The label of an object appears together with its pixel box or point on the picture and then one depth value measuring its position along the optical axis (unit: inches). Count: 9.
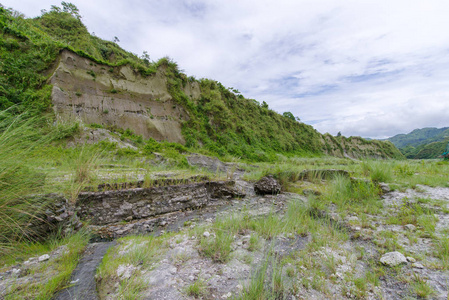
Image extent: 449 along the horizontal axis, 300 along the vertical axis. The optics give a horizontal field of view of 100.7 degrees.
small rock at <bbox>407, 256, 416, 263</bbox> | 95.9
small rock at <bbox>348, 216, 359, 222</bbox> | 158.2
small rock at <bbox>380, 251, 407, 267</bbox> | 95.8
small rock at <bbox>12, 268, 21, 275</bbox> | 90.6
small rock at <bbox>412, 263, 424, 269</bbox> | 91.4
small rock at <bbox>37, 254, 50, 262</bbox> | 106.0
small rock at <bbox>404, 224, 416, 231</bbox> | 127.4
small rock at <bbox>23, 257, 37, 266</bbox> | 101.7
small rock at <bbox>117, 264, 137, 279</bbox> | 93.6
